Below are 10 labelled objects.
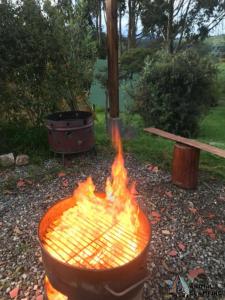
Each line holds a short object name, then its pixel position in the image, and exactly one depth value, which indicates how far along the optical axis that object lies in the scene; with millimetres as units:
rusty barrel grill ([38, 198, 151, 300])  1476
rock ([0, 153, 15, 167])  4311
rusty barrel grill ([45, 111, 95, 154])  4160
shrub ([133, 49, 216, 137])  6285
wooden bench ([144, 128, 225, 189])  3510
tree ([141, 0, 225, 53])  15188
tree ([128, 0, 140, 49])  16741
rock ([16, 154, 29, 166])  4332
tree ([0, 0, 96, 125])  4461
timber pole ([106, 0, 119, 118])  3705
